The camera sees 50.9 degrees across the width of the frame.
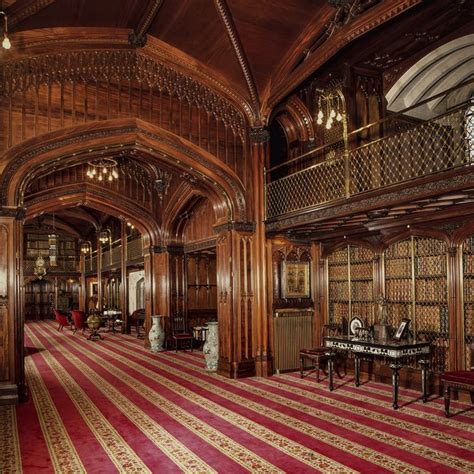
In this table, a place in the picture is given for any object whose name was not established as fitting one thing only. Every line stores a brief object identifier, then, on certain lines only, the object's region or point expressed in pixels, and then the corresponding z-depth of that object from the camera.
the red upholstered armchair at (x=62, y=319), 20.53
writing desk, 7.06
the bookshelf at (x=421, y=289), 8.07
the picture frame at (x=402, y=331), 7.84
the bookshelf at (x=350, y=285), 9.52
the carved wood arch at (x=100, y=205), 12.80
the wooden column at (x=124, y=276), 18.50
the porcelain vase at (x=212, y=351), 10.41
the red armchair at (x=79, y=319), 18.84
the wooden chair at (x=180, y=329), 13.93
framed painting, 10.23
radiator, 10.02
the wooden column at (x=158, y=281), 14.02
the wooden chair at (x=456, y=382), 6.09
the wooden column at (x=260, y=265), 9.83
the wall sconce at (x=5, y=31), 5.79
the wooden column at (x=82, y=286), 27.56
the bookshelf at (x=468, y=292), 7.57
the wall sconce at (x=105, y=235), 19.70
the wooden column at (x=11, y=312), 7.72
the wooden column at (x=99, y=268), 23.11
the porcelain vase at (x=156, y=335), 13.42
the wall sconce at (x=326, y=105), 9.41
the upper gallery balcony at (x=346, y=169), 8.44
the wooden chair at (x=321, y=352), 8.66
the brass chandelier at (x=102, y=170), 12.60
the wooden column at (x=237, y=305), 9.70
